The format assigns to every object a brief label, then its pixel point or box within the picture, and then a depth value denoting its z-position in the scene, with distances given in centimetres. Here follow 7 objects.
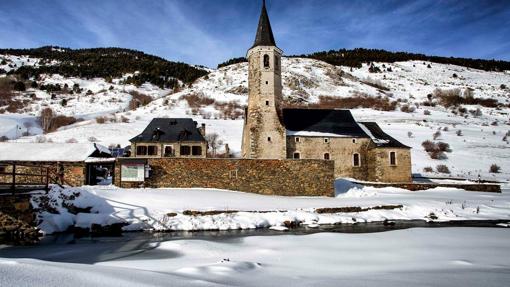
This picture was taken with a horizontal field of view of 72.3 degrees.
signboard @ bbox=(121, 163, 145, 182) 2312
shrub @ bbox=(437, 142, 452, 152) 4919
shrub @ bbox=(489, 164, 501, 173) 4134
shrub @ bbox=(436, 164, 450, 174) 4225
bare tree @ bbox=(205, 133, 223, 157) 5119
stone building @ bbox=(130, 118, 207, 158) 3528
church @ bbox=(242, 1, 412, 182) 3328
